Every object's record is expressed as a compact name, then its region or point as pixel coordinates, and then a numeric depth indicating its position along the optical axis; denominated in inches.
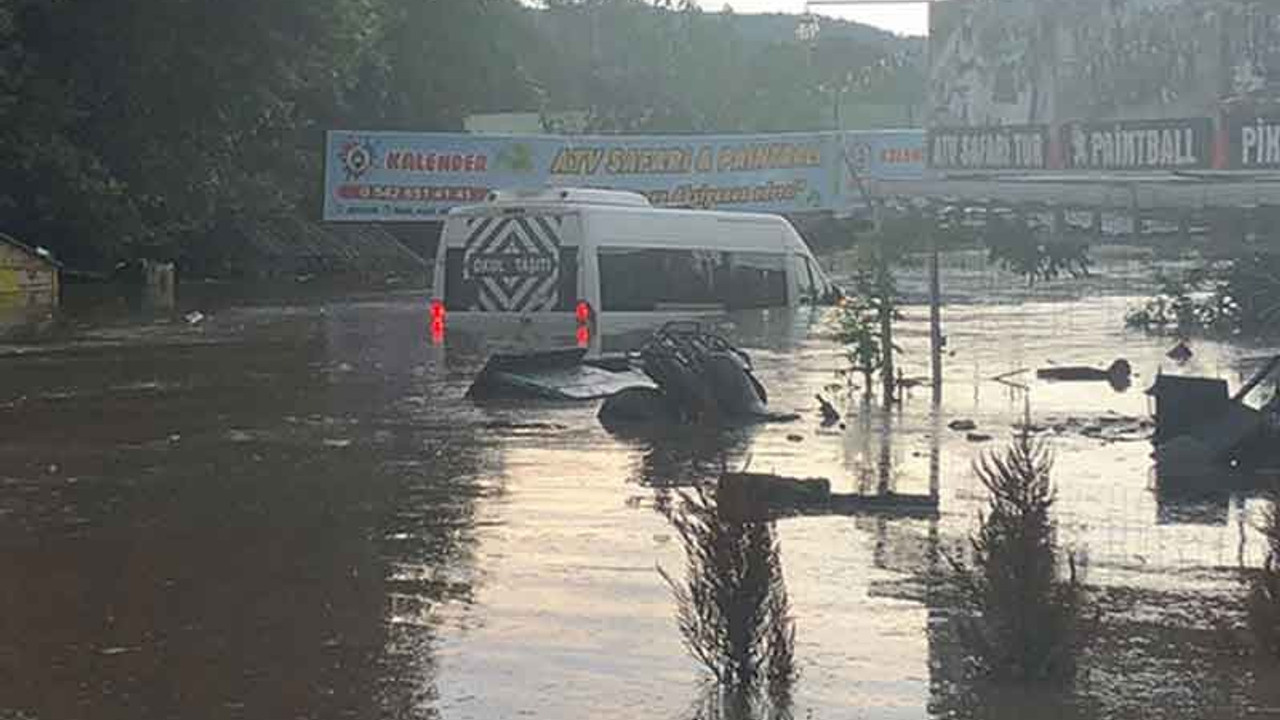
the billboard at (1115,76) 622.2
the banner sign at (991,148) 713.0
